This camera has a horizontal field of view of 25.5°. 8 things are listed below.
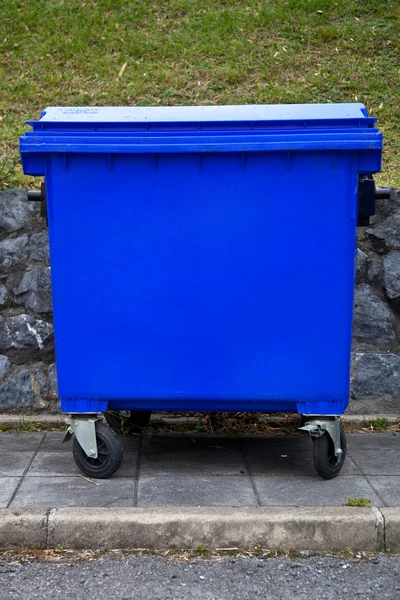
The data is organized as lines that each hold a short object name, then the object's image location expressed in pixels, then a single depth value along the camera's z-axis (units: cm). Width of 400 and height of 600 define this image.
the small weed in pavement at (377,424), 514
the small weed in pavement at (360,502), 385
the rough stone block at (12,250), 533
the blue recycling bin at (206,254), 397
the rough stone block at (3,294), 535
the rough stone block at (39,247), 531
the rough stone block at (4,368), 532
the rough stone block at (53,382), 525
